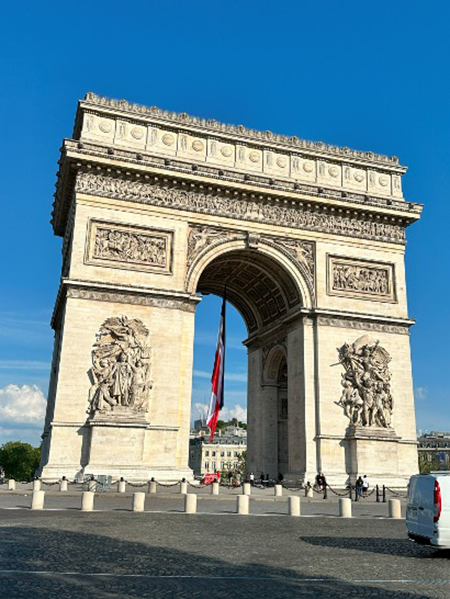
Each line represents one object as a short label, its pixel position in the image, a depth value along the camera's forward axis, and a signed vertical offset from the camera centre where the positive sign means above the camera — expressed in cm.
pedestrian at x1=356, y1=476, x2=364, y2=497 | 2399 -12
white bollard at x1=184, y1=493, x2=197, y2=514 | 1642 -69
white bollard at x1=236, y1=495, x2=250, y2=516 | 1692 -70
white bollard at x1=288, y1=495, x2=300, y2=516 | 1689 -68
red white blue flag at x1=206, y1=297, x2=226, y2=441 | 3081 +479
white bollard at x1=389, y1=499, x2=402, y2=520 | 1762 -68
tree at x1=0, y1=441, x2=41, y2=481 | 10669 +193
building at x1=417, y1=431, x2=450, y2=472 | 9994 +580
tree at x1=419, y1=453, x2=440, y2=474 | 9909 +372
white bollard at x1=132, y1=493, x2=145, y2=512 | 1617 -70
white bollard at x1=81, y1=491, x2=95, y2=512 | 1585 -70
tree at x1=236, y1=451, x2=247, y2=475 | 9809 +263
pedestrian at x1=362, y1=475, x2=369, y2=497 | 2506 -12
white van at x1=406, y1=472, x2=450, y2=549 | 920 -39
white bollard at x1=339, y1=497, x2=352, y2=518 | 1692 -69
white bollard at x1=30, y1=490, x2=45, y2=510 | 1605 -71
